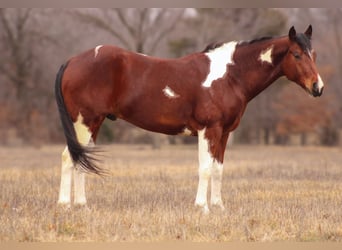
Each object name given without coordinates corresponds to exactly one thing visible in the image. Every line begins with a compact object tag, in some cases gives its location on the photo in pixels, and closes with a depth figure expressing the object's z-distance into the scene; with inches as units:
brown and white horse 738.2
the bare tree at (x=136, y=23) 2694.4
